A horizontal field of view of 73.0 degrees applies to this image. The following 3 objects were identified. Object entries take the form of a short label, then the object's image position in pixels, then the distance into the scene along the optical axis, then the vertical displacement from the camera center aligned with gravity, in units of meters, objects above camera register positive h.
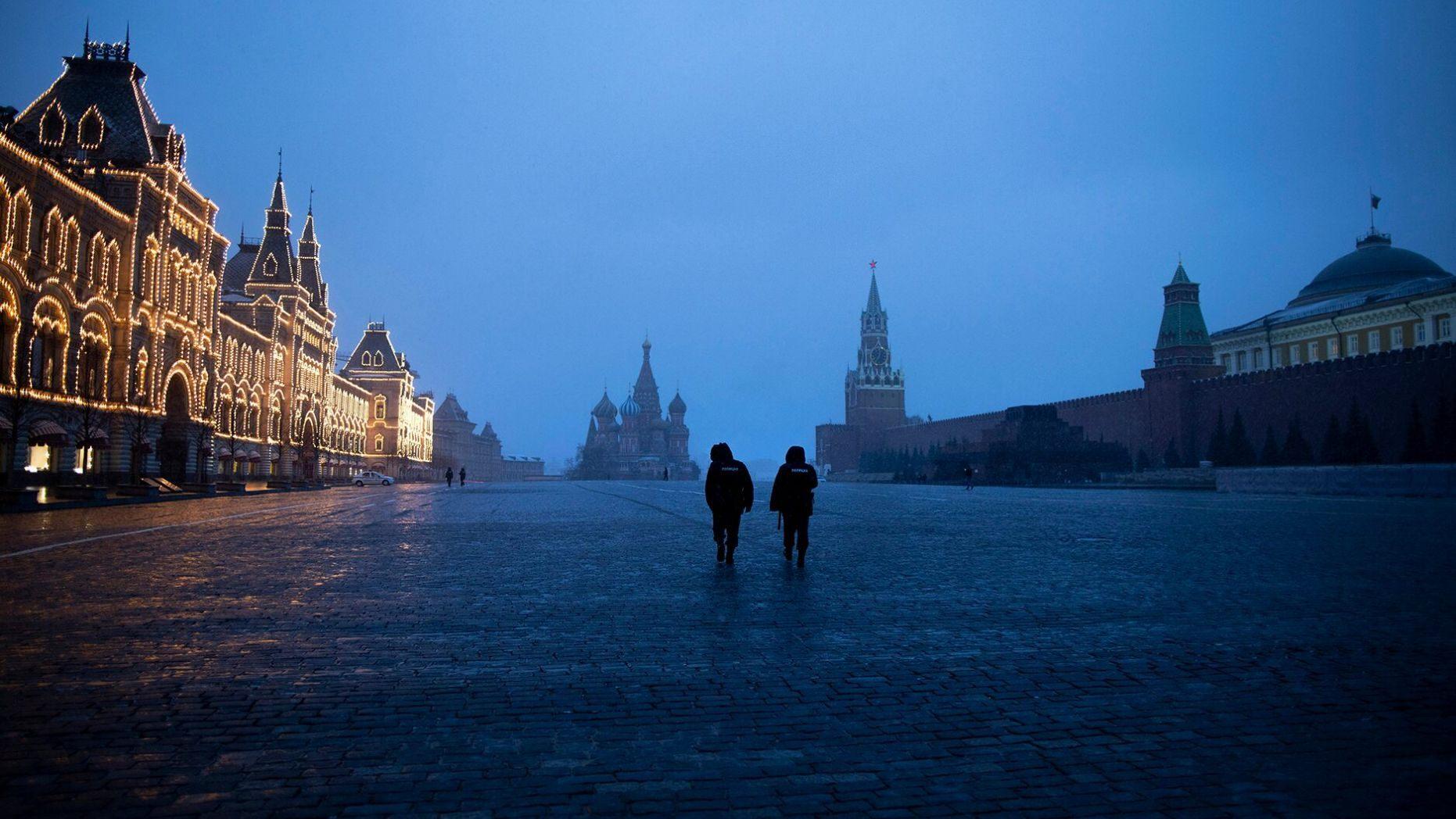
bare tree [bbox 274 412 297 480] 51.41 +2.06
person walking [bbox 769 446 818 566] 9.23 -0.14
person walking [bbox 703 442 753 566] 9.31 -0.17
